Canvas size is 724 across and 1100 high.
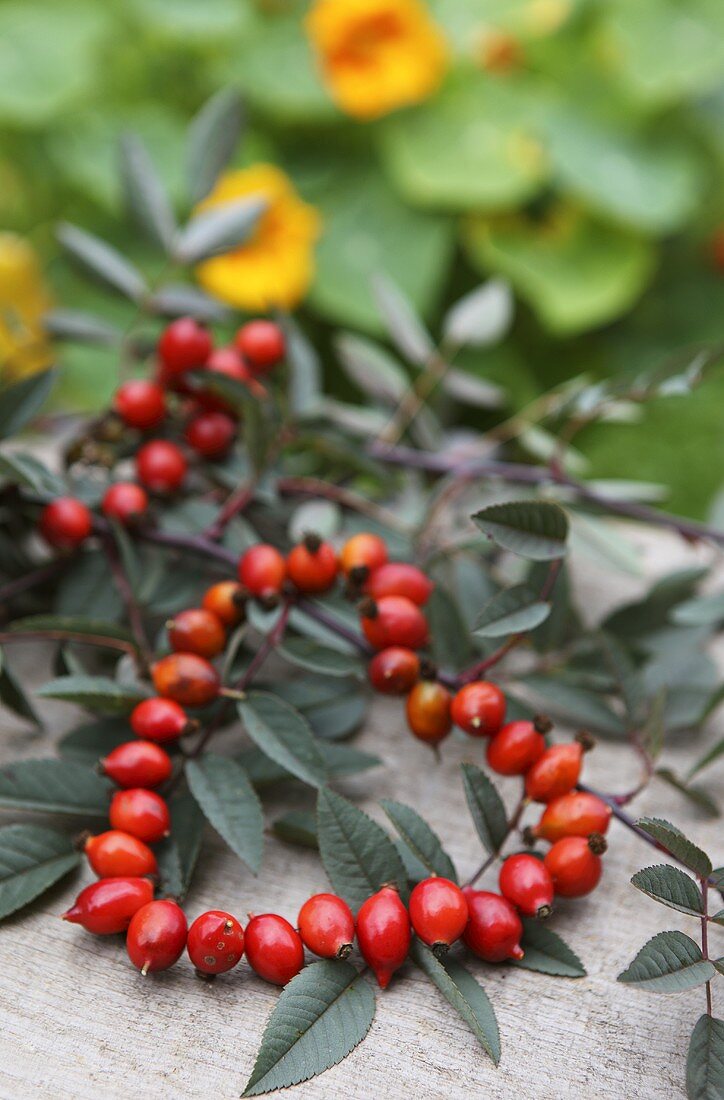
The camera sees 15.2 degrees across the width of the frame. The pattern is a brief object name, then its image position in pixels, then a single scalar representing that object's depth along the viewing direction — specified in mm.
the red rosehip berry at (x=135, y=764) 573
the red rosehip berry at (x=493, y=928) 553
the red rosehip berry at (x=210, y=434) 652
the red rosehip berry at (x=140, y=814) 567
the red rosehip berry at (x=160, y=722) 576
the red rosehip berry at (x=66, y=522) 619
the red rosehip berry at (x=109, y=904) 554
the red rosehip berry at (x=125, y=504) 625
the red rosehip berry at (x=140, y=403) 644
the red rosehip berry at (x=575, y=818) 570
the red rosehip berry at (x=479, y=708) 579
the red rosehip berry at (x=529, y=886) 556
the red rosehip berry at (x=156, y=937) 547
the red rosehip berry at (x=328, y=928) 546
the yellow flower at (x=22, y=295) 869
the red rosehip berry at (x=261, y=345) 667
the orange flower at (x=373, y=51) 1124
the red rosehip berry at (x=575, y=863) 563
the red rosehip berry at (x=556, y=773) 574
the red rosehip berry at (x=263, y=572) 603
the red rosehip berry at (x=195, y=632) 594
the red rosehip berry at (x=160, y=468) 642
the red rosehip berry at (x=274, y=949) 549
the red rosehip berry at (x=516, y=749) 578
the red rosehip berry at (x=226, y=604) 601
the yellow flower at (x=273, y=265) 1094
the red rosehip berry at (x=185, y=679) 583
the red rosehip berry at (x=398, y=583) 603
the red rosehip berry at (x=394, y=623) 595
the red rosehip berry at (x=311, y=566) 605
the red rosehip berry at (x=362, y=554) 609
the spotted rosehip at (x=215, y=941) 546
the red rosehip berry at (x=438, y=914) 547
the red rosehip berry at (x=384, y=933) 546
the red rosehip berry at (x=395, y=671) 591
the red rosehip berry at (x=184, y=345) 643
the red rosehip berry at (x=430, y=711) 590
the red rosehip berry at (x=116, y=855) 561
